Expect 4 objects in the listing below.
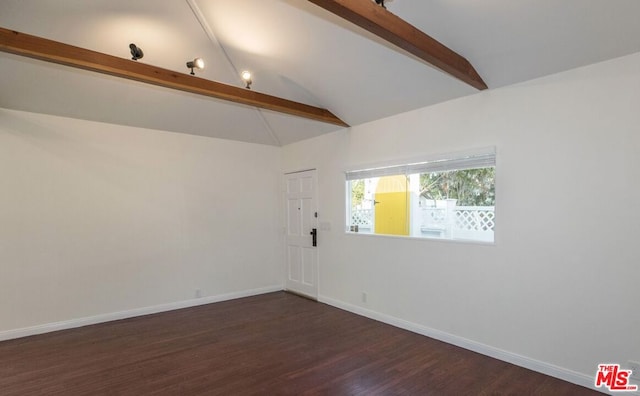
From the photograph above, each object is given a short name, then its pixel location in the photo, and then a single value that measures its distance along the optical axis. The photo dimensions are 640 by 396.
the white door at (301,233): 5.16
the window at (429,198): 3.24
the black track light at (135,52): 3.13
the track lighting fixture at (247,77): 3.55
